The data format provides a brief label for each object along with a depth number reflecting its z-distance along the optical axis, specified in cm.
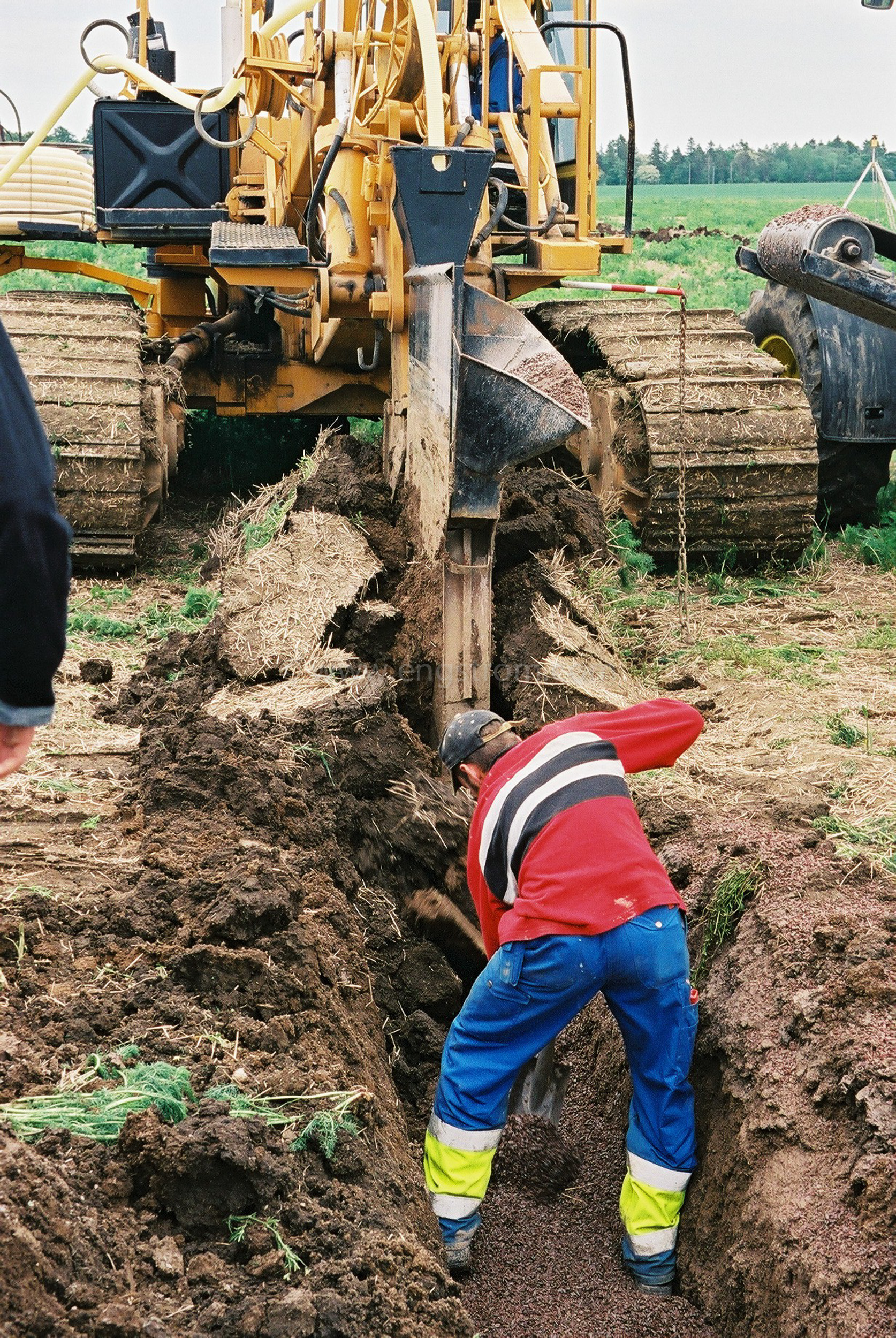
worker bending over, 381
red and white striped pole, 643
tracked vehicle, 512
